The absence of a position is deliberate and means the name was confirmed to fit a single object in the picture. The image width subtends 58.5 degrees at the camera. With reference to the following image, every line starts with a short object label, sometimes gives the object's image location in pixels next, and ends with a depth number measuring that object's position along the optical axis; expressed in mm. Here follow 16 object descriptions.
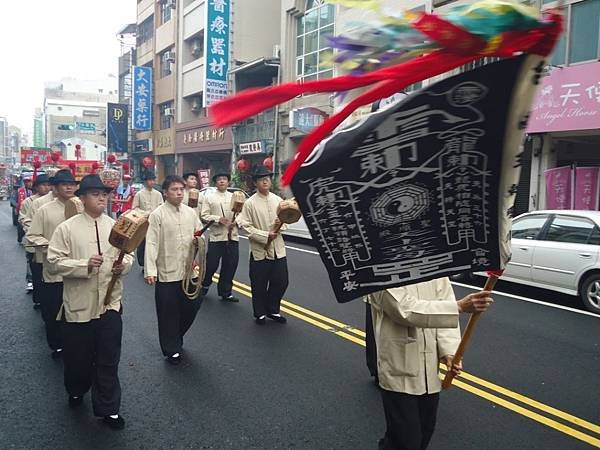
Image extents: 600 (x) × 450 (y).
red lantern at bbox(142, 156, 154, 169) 11943
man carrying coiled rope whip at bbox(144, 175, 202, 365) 5234
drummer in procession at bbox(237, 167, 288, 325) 6586
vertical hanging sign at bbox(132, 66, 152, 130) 38250
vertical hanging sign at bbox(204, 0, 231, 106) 26734
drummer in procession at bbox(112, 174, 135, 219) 15281
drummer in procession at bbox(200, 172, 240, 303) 7855
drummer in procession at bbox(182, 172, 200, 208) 9800
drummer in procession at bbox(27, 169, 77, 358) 5199
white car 7363
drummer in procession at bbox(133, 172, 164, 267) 9898
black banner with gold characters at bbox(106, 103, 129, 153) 41312
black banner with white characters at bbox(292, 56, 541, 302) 1729
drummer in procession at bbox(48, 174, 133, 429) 3877
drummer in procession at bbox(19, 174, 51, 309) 6320
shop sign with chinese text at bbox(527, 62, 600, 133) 12375
